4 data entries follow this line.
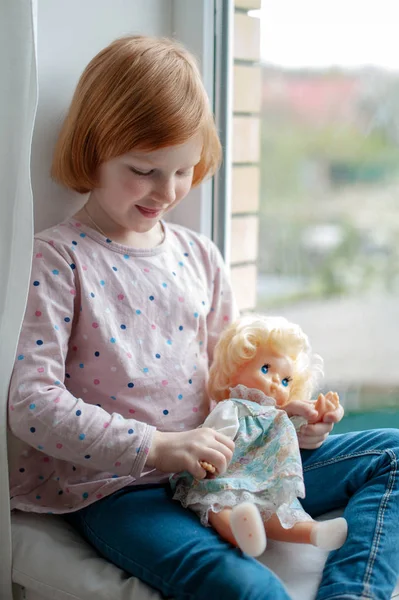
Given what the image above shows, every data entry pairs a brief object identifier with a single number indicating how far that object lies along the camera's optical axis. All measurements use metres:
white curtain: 1.01
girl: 1.06
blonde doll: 1.04
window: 1.41
